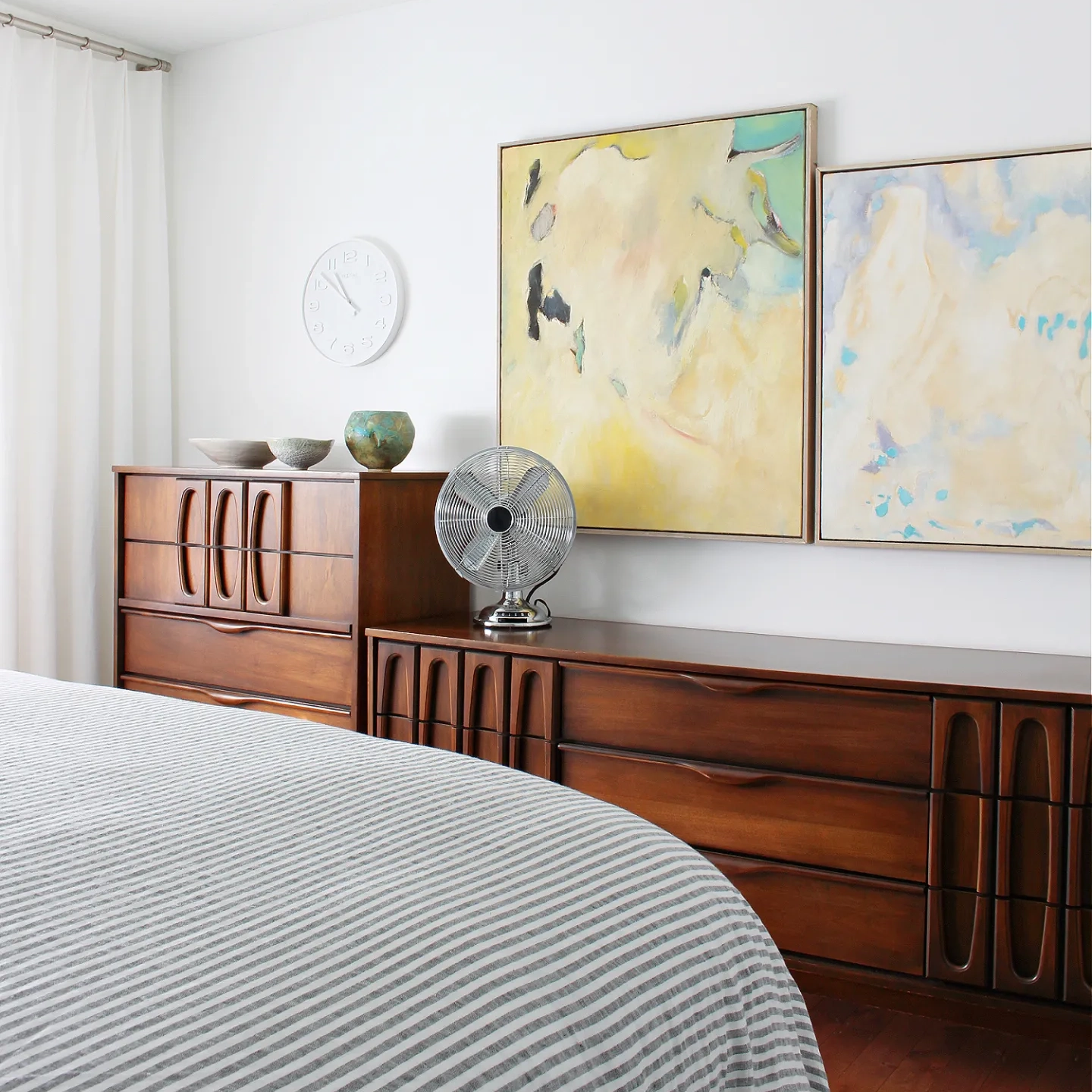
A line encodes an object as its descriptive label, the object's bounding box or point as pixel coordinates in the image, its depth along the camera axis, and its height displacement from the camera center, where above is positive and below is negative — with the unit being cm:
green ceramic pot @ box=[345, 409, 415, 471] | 313 +11
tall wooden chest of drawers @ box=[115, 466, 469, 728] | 299 -29
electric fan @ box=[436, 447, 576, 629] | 289 -12
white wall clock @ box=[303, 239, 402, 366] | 344 +54
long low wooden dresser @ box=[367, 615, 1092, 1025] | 210 -61
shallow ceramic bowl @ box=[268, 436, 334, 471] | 329 +7
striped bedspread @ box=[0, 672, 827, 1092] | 75 -36
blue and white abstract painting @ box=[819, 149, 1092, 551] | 245 +29
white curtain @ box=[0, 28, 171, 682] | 349 +47
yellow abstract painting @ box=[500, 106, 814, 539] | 276 +41
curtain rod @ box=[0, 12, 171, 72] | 348 +139
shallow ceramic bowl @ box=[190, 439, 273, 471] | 333 +7
